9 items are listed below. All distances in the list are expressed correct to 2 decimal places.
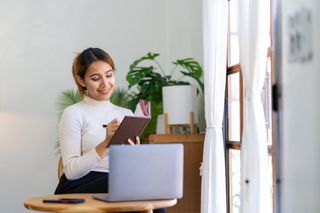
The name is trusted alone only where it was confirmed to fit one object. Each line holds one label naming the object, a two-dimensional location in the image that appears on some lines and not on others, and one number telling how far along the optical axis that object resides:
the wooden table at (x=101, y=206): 1.77
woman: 2.23
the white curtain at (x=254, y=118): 3.03
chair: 2.84
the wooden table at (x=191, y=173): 4.39
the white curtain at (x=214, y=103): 3.95
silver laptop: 1.77
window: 4.22
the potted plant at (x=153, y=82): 4.72
